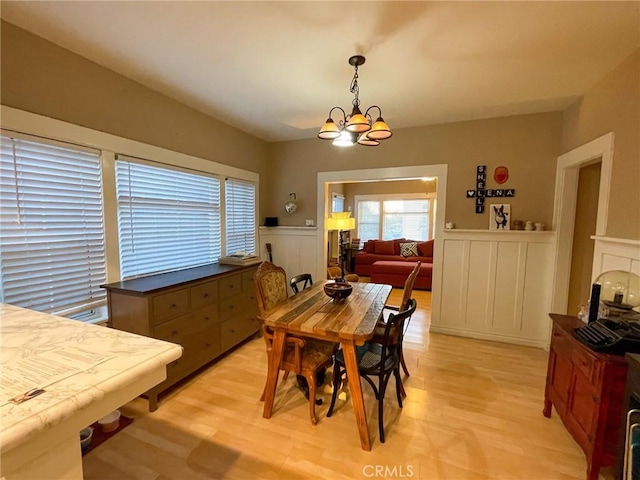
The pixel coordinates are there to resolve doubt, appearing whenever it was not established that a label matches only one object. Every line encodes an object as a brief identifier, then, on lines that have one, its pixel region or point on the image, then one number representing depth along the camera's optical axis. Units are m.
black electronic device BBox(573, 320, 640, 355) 1.44
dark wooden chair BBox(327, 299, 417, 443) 1.81
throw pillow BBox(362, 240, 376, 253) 7.15
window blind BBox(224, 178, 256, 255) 3.75
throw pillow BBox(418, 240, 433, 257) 6.57
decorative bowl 2.34
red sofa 6.60
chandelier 1.92
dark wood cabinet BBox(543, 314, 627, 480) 1.46
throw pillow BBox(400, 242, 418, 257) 6.68
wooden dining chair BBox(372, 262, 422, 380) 2.15
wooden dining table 1.79
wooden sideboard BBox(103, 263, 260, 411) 2.19
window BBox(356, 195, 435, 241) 7.41
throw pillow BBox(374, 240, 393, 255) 6.95
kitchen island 0.67
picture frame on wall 3.29
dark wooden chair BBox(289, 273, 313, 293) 2.71
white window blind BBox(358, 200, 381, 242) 7.91
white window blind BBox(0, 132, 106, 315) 1.82
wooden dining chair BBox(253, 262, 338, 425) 2.01
